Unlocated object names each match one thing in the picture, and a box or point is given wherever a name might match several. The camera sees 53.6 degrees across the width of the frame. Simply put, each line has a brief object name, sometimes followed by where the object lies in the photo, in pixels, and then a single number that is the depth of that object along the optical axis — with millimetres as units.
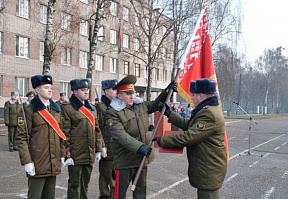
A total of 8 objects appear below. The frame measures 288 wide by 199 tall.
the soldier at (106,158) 4773
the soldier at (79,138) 4258
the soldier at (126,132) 3612
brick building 22500
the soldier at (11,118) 10234
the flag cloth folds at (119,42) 20188
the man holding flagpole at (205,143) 3219
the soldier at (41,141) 3559
